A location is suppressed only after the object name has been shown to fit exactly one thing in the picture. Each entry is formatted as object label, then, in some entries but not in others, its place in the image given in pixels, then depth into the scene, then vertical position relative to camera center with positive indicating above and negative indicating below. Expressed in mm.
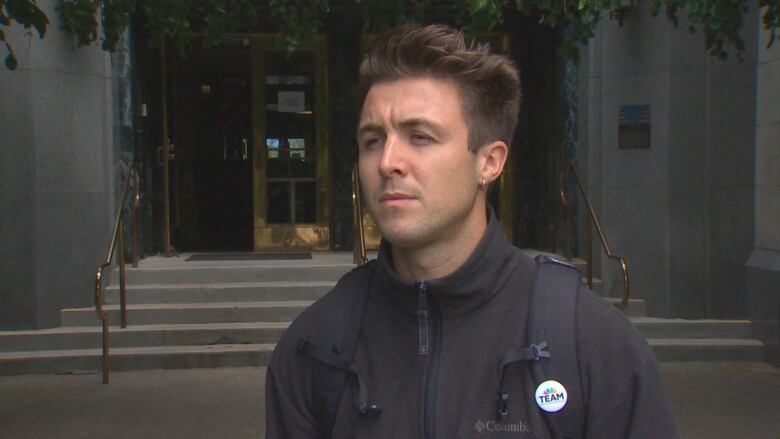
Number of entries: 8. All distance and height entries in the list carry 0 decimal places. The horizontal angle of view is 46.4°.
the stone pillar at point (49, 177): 7566 -79
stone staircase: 7281 -1367
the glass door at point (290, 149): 9914 +184
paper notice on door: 9969 +721
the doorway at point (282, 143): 9914 +251
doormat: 9445 -950
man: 1663 -278
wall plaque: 8117 +332
